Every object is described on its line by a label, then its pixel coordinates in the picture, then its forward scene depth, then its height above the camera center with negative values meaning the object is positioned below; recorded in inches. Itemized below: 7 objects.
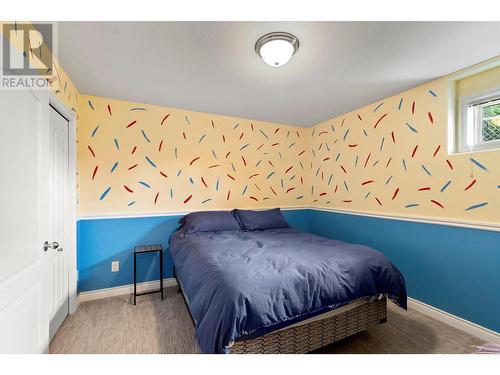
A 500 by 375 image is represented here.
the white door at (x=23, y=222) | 39.6 -7.5
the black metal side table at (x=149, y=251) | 94.4 -28.6
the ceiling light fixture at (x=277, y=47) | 58.9 +37.6
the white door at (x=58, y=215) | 72.2 -10.7
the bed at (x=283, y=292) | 49.8 -27.6
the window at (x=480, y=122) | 75.2 +22.3
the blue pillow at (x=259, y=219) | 113.4 -18.1
